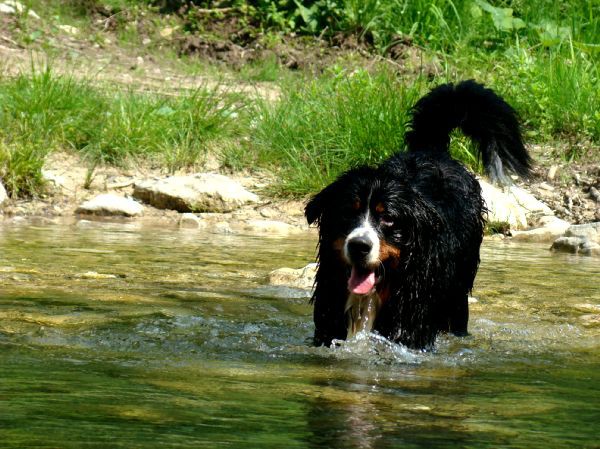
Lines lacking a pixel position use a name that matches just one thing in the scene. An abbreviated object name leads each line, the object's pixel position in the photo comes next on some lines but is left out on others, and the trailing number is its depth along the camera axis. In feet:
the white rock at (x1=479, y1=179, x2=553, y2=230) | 54.82
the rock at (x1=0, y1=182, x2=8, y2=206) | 54.01
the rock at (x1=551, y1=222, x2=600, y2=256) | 48.68
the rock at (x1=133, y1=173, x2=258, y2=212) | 56.08
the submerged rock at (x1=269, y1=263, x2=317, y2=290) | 37.77
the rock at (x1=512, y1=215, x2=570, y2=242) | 53.01
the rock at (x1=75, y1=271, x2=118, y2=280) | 36.71
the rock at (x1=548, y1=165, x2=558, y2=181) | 59.70
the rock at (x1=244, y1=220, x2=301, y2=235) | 53.15
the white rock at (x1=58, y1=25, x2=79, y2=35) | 83.22
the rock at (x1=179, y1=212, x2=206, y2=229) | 54.33
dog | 27.07
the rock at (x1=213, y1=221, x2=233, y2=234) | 52.52
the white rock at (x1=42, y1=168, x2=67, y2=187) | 56.67
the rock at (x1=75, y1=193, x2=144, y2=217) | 55.45
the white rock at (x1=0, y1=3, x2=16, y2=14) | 81.37
